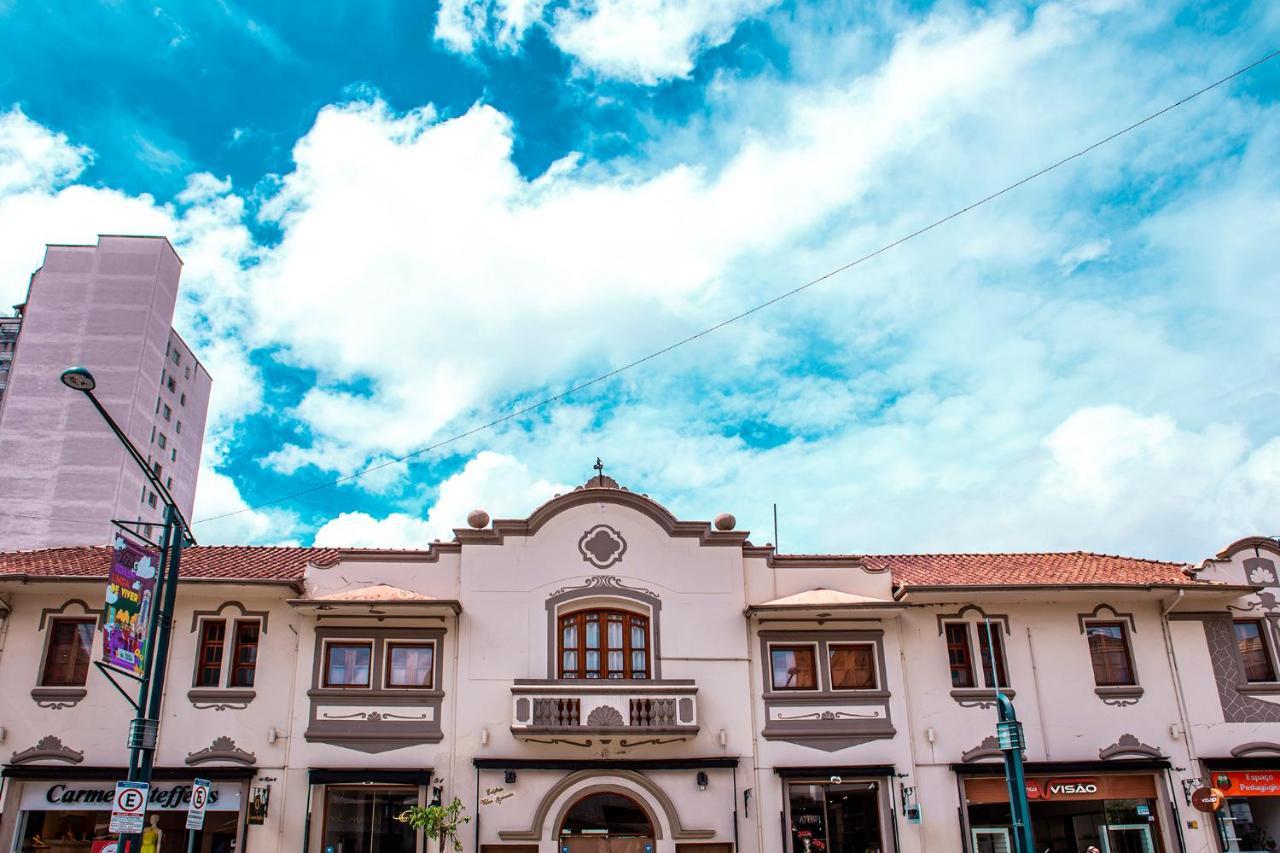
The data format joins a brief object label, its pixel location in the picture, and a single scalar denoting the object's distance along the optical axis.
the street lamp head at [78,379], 14.00
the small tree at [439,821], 20.92
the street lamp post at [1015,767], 16.72
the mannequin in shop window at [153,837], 21.33
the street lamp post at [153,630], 15.02
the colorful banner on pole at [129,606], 15.60
